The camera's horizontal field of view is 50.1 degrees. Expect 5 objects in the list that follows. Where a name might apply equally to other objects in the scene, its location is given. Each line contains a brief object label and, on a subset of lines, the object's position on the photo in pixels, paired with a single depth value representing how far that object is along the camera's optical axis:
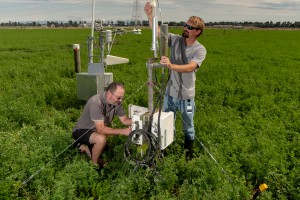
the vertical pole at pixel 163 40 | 3.81
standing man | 4.35
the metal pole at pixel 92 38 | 7.78
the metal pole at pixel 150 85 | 4.01
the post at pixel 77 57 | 11.15
